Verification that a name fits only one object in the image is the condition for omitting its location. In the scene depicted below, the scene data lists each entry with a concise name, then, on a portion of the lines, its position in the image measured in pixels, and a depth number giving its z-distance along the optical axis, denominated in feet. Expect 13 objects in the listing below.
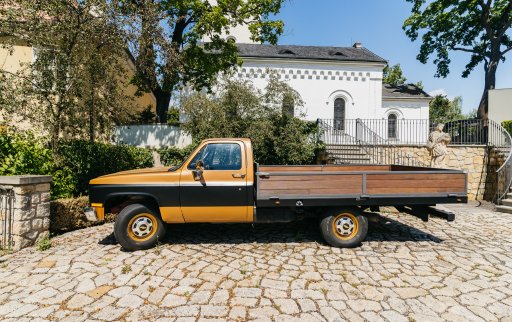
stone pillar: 15.56
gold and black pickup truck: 15.42
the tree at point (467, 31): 67.92
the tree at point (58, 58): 19.39
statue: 28.04
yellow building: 37.14
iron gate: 15.61
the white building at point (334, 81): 66.80
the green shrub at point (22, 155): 17.79
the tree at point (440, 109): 115.34
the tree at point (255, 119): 33.78
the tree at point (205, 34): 44.50
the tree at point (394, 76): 134.33
